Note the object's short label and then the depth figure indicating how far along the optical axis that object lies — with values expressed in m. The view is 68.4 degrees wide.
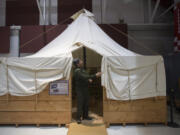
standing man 2.87
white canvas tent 2.86
